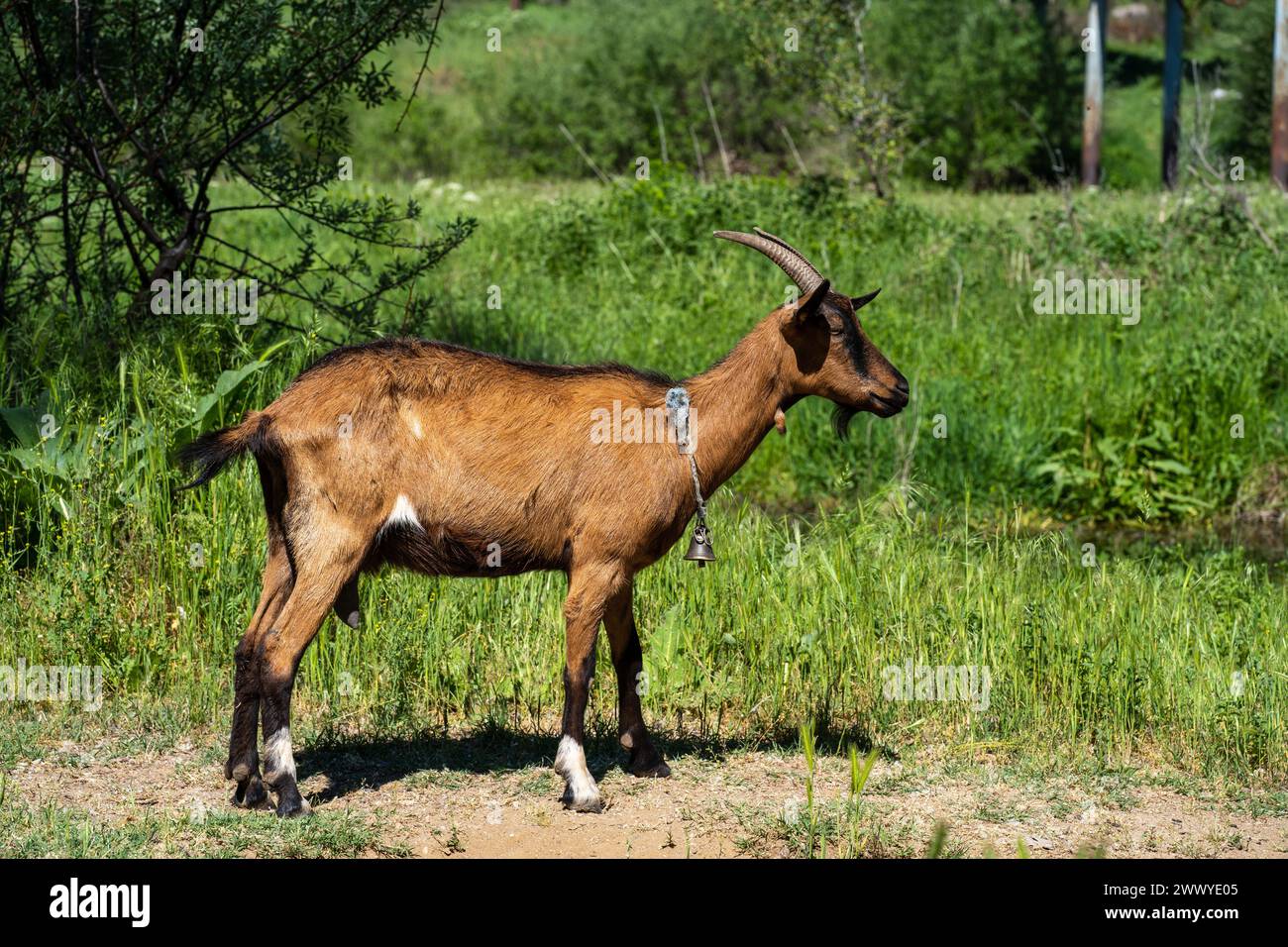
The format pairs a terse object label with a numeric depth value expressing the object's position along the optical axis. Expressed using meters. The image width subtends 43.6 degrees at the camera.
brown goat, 6.17
